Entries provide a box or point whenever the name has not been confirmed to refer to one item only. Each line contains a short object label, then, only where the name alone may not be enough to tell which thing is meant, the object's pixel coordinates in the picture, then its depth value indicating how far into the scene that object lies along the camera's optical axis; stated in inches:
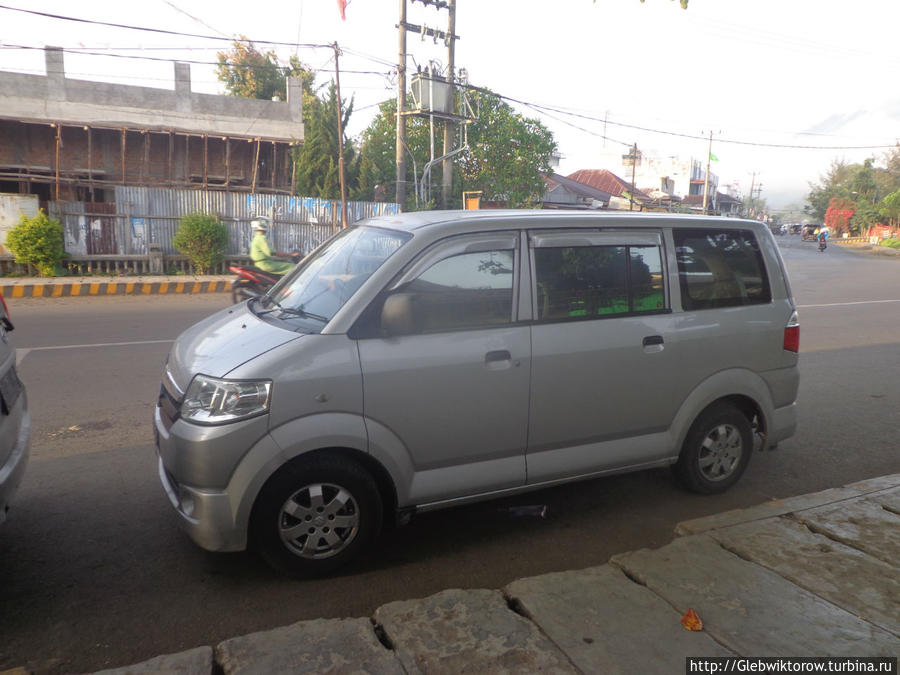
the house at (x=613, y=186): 1918.1
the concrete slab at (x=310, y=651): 96.7
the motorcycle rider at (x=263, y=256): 404.5
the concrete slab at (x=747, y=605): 105.8
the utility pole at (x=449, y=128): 778.2
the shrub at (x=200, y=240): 679.1
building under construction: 796.6
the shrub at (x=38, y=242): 598.9
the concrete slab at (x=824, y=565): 117.6
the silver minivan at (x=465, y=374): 120.0
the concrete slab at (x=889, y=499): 157.7
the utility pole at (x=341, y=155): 786.8
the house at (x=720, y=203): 2643.0
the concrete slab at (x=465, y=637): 98.7
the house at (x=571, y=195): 1674.5
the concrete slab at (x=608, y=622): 100.8
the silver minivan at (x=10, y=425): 116.3
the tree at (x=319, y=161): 1083.9
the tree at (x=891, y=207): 1939.0
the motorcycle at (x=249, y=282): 391.2
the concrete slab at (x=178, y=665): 95.5
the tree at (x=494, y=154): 1349.7
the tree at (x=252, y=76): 1446.9
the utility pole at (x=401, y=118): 741.3
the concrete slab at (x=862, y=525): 137.9
